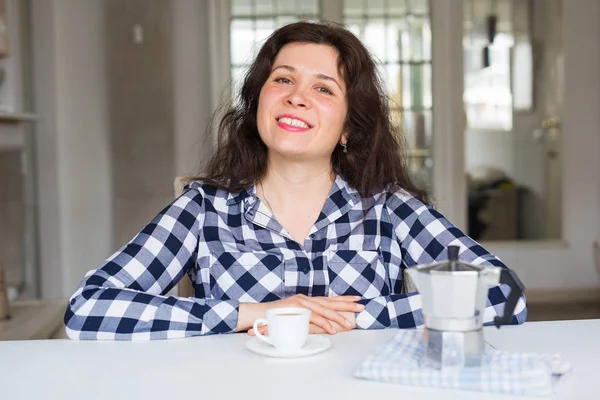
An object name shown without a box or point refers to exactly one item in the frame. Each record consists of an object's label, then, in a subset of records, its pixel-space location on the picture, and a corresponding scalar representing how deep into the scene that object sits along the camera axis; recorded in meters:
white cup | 1.14
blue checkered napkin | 0.97
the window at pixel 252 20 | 4.51
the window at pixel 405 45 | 4.57
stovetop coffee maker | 0.98
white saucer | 1.13
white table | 0.97
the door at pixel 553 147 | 4.75
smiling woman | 1.64
